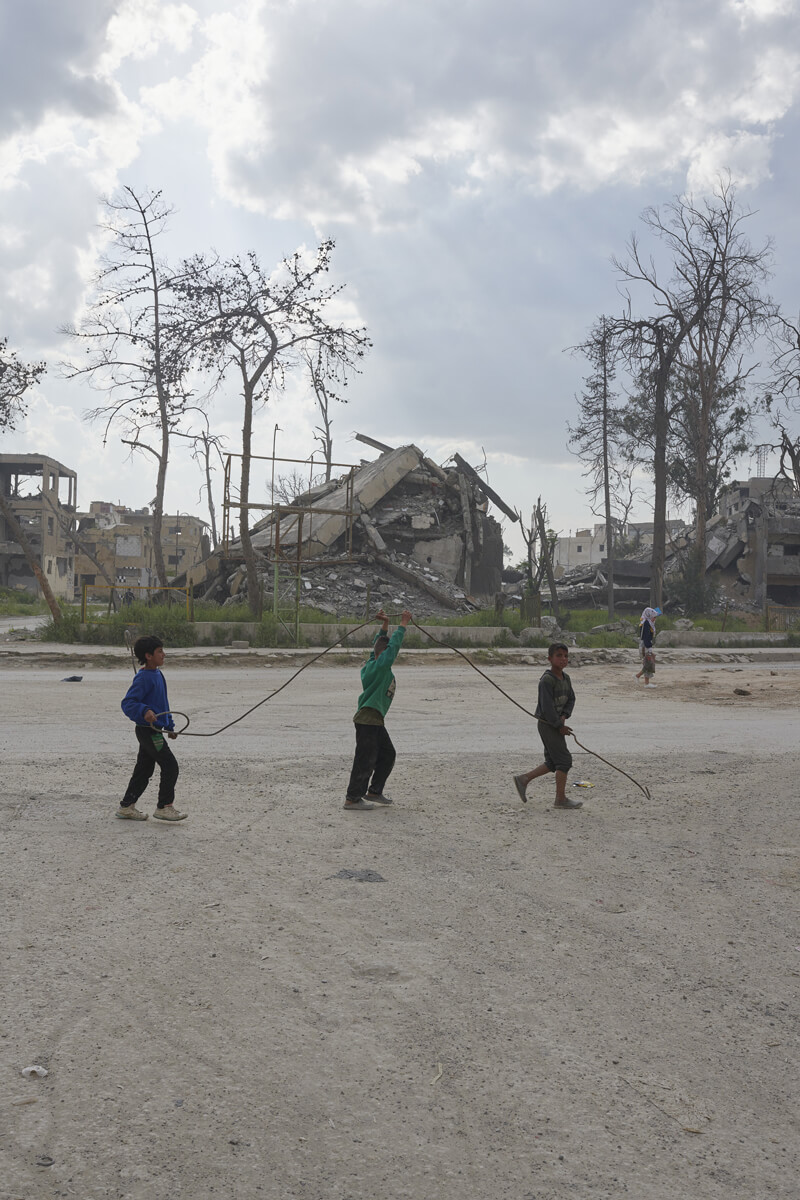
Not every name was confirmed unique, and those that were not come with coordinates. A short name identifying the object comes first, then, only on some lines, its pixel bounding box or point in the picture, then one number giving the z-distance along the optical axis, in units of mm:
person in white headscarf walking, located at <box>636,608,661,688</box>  18312
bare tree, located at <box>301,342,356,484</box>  50156
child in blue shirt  6840
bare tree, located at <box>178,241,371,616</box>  26438
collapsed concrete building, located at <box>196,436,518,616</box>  29188
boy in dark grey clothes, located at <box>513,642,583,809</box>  7723
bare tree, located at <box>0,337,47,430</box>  35094
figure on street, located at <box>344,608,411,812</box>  7516
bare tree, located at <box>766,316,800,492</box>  35406
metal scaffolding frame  24525
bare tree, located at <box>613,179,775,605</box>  34938
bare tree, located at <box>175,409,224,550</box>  51594
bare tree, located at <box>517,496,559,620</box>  30438
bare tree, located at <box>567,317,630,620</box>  42844
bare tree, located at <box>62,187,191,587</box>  29469
